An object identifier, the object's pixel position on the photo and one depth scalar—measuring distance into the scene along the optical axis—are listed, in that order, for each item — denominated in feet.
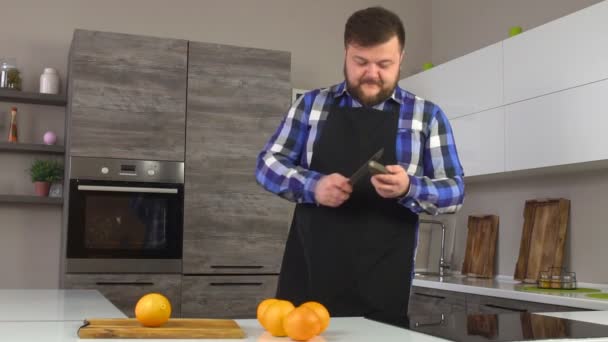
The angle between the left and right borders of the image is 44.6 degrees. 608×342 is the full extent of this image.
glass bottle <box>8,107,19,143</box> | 13.79
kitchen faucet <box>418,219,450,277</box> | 15.17
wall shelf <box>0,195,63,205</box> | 13.57
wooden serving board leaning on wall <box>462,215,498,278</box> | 14.16
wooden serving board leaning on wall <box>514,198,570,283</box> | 12.42
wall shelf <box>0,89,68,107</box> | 13.74
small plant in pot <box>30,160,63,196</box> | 13.89
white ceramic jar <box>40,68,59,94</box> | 14.01
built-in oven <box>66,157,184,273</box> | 13.02
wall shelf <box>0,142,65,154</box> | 13.67
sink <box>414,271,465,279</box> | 13.97
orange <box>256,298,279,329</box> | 4.49
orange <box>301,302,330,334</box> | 4.25
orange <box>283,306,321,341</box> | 4.10
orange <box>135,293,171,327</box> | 4.32
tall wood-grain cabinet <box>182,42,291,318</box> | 13.70
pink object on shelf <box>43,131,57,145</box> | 13.99
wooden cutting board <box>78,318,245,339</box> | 4.12
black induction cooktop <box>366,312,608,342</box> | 4.66
